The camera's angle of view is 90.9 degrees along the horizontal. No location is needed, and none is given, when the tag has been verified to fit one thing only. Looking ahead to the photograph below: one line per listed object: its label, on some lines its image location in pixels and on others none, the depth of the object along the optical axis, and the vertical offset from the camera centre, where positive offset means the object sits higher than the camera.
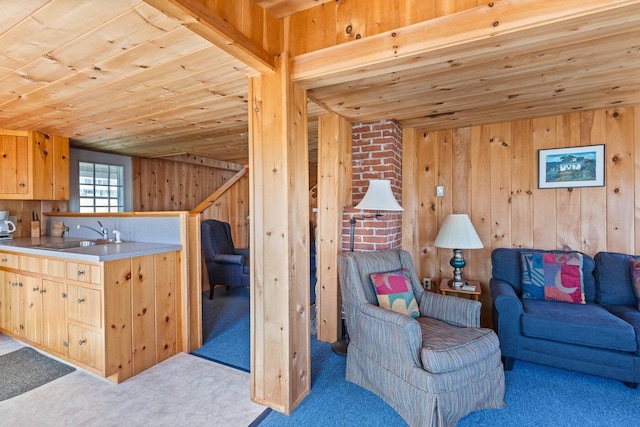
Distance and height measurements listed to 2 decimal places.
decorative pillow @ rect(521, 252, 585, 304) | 2.54 -0.57
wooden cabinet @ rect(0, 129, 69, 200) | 3.27 +0.51
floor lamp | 2.48 +0.08
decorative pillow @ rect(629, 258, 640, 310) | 2.33 -0.50
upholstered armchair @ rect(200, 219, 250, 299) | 4.04 -0.62
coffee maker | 3.20 -0.13
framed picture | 2.80 +0.38
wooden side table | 2.72 -0.70
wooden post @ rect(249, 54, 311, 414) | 1.85 -0.15
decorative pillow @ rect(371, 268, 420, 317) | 2.20 -0.59
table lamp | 2.73 -0.26
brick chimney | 2.80 +0.35
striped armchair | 1.65 -0.82
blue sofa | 2.04 -0.80
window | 4.21 +0.36
